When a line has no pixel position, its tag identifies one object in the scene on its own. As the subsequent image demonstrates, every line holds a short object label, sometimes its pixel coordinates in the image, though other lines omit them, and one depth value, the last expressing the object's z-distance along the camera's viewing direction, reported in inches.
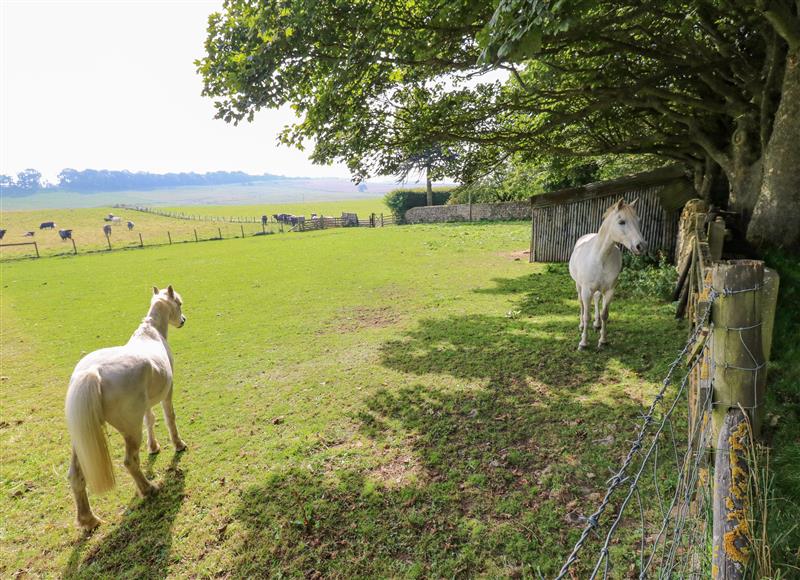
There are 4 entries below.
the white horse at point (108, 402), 149.9
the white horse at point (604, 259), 258.2
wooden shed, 510.0
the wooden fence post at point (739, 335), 82.4
